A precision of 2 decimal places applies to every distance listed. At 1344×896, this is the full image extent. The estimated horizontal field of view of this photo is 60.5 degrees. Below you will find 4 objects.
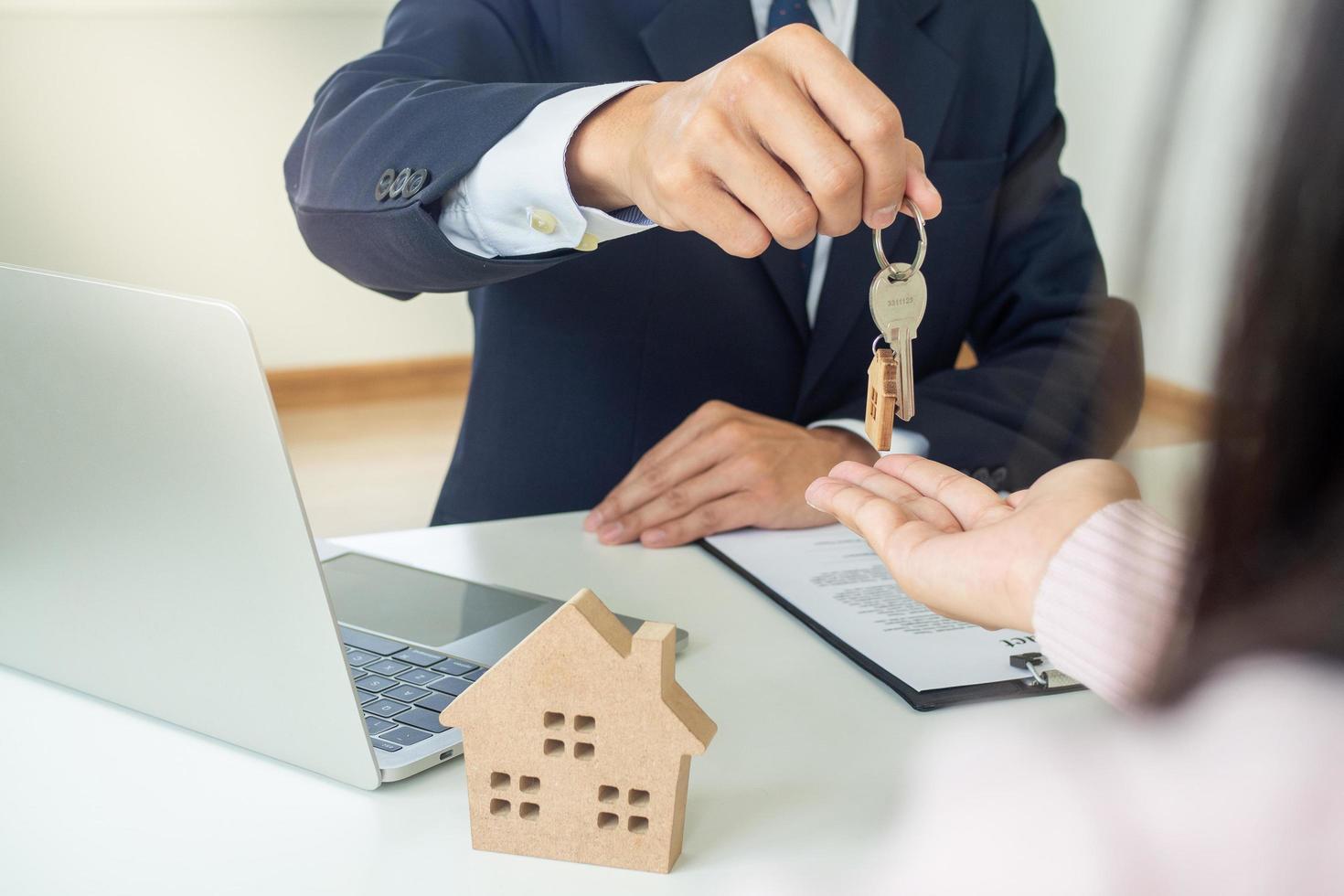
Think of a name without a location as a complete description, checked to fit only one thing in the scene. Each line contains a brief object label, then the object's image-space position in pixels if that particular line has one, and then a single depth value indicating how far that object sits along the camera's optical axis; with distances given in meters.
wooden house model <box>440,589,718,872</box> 0.56
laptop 0.56
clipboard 0.75
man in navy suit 0.97
